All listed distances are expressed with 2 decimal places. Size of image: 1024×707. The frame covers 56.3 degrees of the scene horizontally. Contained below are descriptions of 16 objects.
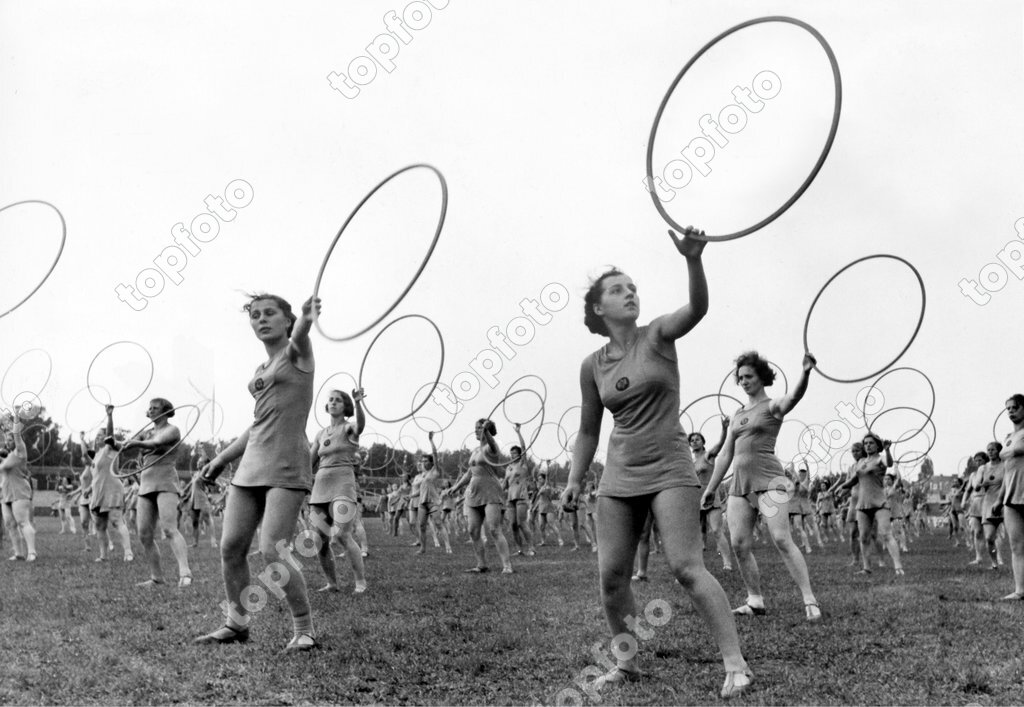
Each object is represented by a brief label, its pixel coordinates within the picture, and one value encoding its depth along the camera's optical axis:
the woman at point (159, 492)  11.80
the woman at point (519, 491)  20.47
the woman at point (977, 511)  18.42
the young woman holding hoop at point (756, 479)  9.32
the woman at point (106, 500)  16.19
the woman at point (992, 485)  14.62
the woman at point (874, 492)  14.44
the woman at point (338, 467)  11.73
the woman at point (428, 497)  21.67
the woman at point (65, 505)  31.09
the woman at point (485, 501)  15.03
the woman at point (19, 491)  16.73
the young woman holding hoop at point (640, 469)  5.36
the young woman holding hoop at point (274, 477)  6.90
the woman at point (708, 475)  15.18
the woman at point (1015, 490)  10.42
